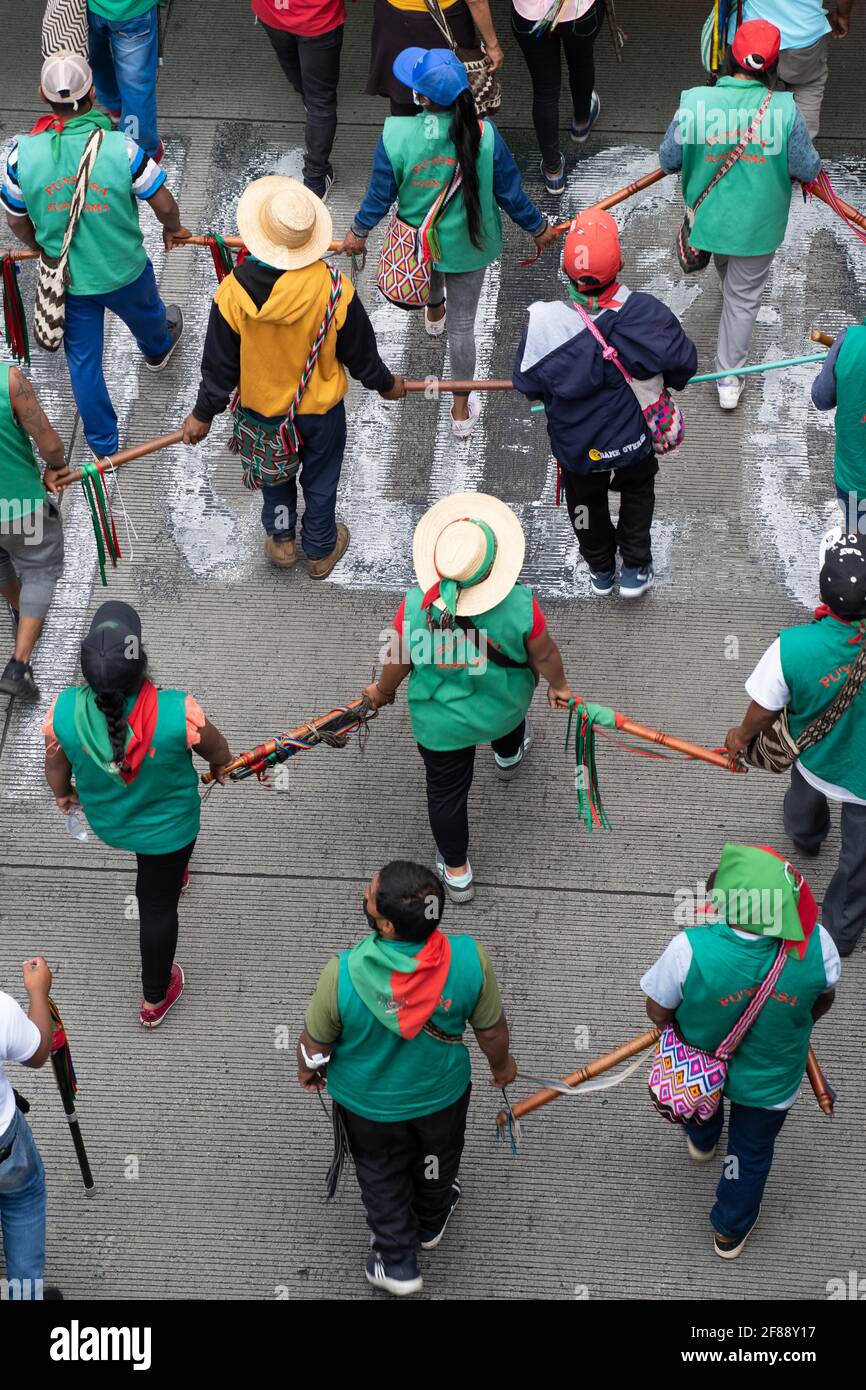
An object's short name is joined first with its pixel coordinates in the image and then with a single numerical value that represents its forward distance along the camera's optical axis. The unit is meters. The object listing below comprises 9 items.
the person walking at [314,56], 7.88
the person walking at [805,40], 7.61
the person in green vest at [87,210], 6.75
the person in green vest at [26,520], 6.31
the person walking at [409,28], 7.54
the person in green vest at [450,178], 6.62
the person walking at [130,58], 7.89
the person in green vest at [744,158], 6.77
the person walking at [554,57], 7.79
